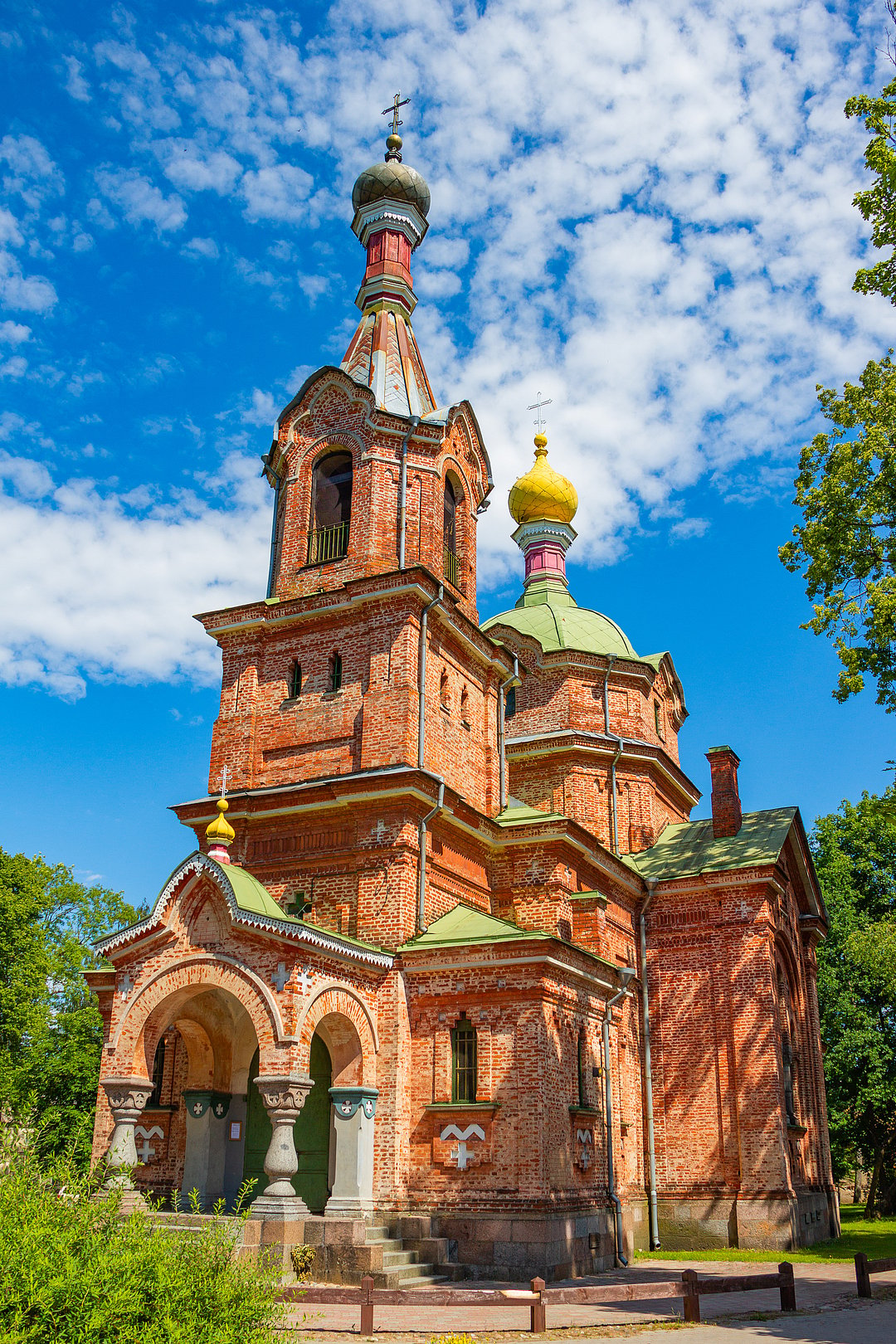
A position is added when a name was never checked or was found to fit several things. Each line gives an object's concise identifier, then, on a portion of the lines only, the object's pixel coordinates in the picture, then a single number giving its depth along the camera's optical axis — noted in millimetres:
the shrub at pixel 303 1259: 12922
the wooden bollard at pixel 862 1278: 12328
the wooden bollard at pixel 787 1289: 11422
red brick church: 14297
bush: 6051
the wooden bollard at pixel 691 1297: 10688
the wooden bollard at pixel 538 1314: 9898
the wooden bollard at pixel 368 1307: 9984
